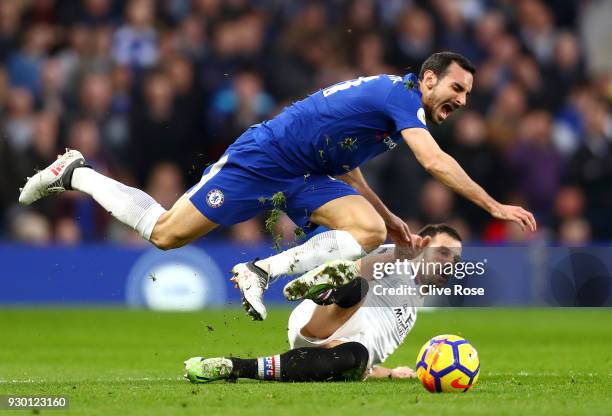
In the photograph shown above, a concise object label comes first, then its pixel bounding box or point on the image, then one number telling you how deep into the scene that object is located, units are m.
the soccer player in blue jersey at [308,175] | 16.30
